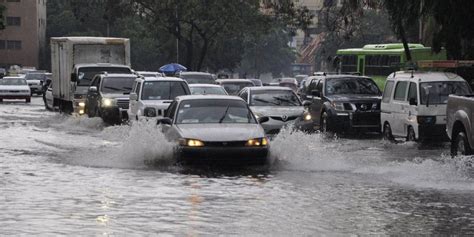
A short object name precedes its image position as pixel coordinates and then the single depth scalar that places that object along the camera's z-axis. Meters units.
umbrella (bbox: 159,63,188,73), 66.69
